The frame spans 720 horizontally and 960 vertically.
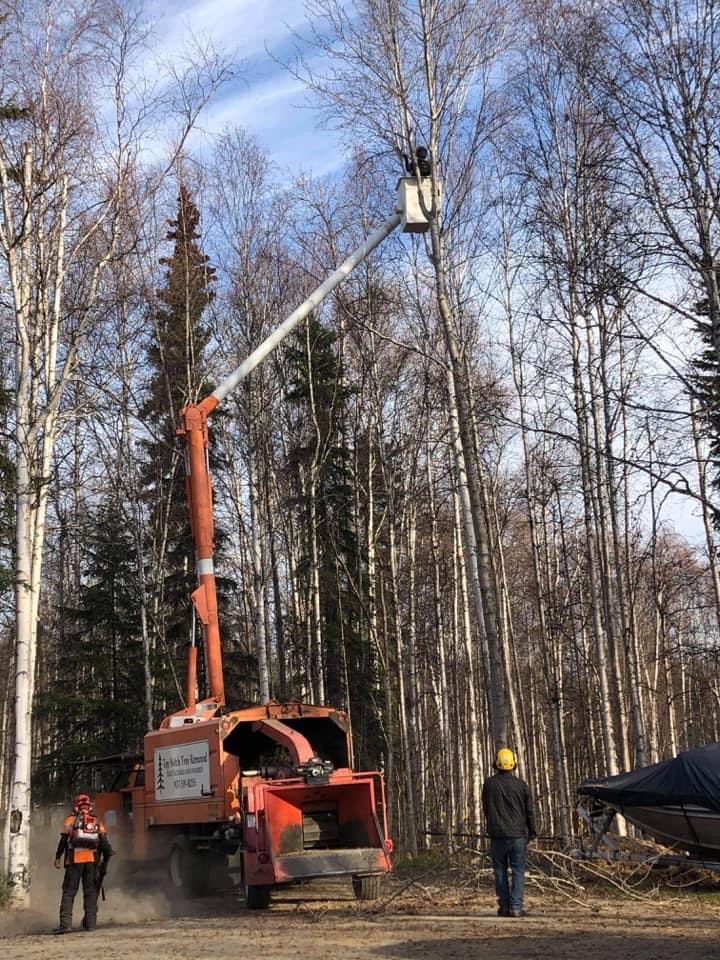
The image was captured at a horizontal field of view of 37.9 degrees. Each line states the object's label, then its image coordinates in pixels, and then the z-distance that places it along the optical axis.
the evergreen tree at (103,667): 25.83
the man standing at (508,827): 10.38
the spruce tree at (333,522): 25.80
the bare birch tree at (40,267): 14.91
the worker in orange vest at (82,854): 12.19
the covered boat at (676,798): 12.62
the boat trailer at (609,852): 12.68
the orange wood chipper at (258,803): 12.02
